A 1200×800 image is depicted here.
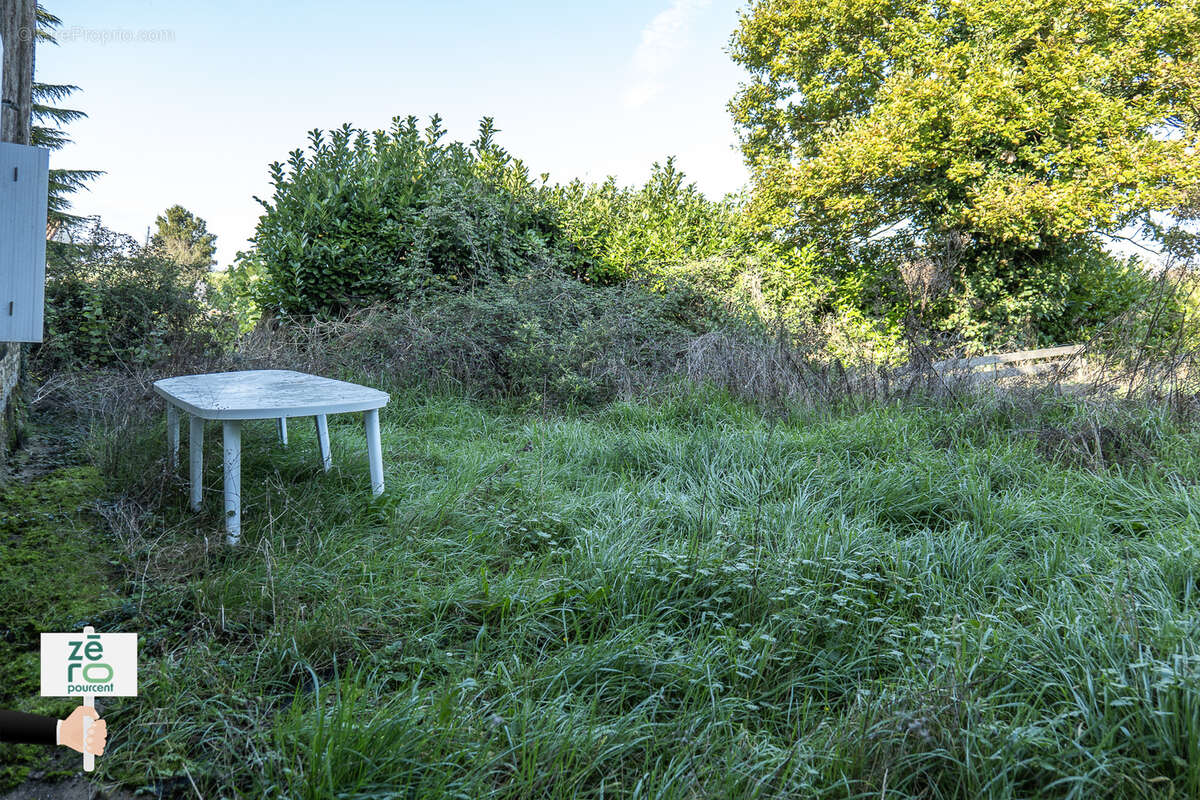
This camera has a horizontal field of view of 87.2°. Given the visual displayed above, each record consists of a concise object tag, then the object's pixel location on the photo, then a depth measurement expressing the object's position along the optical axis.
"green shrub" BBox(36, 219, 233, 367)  6.08
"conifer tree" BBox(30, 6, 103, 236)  13.21
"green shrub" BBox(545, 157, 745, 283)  8.74
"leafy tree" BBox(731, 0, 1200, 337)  10.20
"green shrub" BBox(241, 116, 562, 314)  7.05
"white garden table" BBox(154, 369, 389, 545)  2.45
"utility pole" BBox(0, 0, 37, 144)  3.62
